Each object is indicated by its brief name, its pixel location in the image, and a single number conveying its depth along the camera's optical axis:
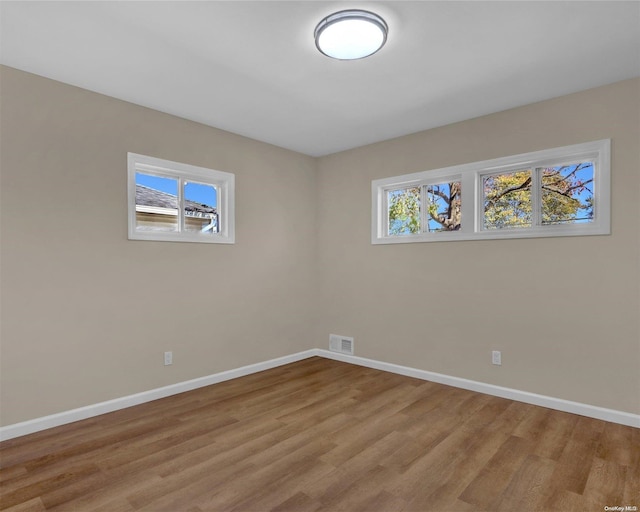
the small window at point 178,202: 3.39
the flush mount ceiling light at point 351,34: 2.12
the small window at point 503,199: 3.08
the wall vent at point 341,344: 4.67
